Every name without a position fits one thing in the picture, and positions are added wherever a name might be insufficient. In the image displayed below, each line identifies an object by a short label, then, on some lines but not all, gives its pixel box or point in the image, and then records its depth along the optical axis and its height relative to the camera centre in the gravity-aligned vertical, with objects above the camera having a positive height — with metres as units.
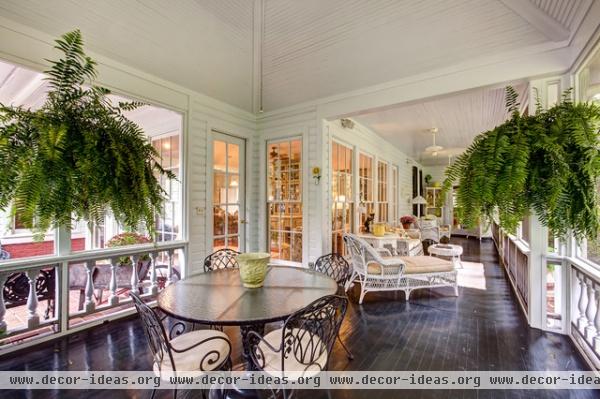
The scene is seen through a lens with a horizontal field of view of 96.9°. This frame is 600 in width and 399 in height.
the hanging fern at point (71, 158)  1.25 +0.23
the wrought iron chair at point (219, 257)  2.84 -0.62
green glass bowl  1.91 -0.48
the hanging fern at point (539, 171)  1.63 +0.21
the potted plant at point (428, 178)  11.09 +1.07
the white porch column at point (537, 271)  2.68 -0.69
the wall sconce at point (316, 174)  4.01 +0.45
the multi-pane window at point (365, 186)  5.67 +0.40
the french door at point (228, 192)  4.06 +0.19
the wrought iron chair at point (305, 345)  1.47 -0.84
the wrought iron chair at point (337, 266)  2.60 -0.68
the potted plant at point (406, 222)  6.18 -0.43
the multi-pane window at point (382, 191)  6.66 +0.32
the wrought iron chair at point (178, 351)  1.46 -0.91
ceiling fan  6.05 +1.37
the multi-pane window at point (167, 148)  3.71 +0.86
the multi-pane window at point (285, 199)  4.36 +0.07
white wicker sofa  3.63 -0.94
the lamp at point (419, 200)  8.30 +0.11
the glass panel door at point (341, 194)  4.71 +0.17
